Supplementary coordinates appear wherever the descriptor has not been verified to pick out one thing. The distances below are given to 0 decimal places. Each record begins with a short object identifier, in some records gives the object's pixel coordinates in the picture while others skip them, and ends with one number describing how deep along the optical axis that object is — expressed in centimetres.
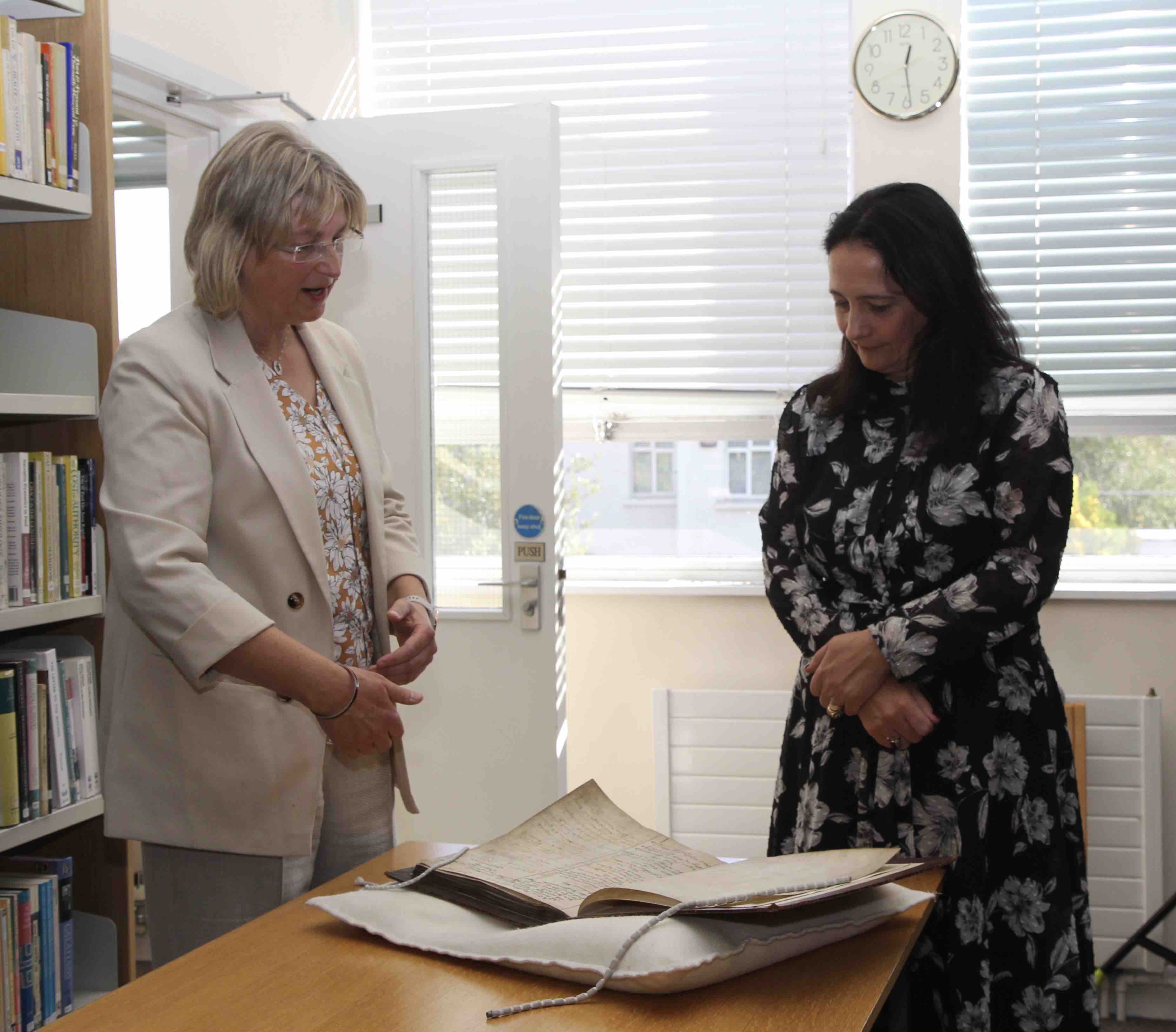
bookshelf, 168
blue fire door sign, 274
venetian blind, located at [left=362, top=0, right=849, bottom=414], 301
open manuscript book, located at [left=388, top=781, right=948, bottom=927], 91
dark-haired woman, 136
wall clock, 285
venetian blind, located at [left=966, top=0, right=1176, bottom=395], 287
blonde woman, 128
